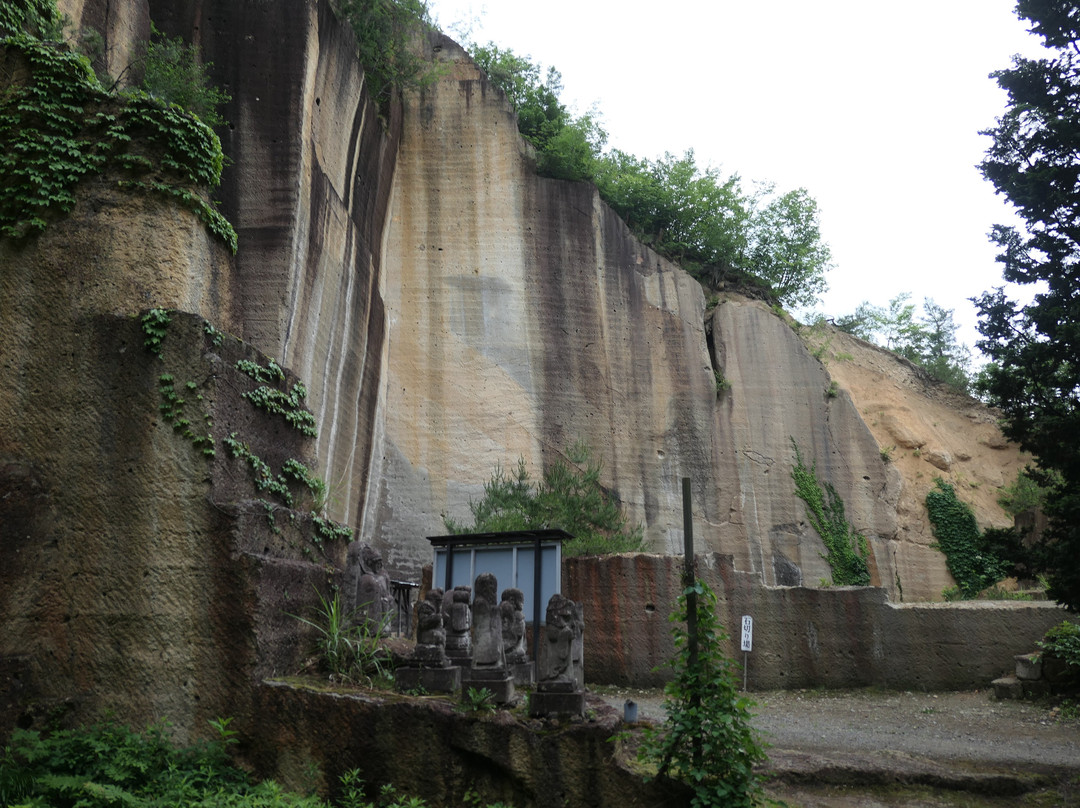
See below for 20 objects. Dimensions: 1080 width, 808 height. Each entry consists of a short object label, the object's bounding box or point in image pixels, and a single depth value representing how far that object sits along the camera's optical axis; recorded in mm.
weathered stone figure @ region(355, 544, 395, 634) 7781
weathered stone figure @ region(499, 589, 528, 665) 7957
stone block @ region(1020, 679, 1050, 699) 11852
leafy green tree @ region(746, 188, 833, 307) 28406
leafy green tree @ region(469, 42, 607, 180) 23734
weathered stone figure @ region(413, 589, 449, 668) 6699
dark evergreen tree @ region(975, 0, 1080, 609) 11391
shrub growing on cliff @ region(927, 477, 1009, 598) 22555
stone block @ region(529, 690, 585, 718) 6043
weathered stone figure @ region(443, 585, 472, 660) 7383
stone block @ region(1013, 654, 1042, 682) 11977
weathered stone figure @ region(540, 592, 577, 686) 6297
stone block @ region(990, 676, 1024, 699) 11984
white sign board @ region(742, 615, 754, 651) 13039
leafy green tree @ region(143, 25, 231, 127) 13454
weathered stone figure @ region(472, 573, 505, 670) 6691
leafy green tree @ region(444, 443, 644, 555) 15914
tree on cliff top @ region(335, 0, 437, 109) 19672
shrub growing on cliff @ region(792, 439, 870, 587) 22812
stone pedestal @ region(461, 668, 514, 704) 6395
